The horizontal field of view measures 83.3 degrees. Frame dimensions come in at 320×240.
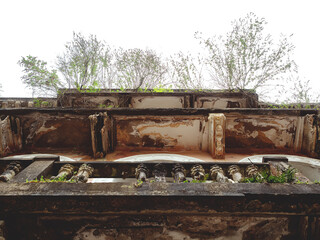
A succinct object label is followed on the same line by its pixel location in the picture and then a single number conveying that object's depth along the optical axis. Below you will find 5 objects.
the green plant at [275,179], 2.46
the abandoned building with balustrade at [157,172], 2.11
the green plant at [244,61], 9.41
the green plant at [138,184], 2.26
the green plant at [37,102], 8.19
